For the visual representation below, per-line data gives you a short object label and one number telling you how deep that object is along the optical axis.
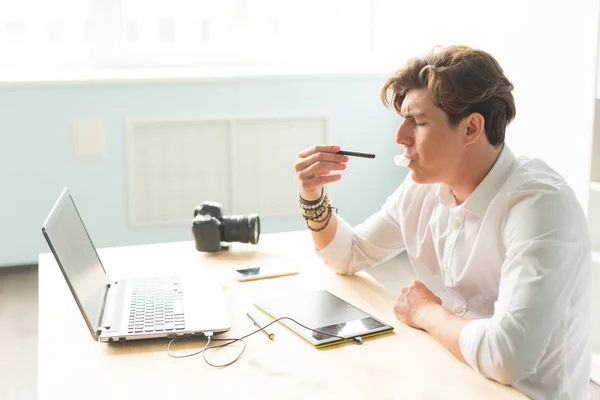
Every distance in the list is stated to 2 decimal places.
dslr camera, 2.06
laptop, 1.51
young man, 1.42
